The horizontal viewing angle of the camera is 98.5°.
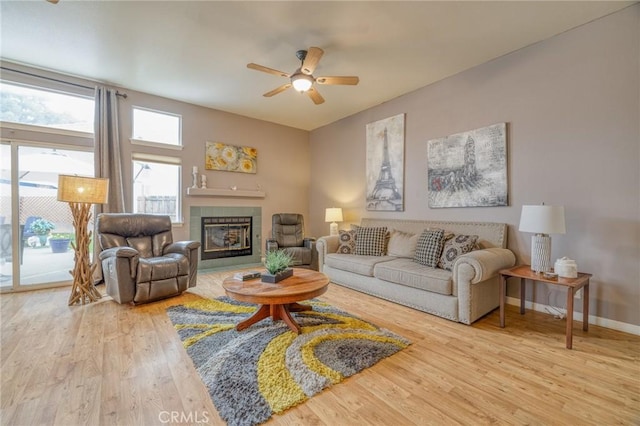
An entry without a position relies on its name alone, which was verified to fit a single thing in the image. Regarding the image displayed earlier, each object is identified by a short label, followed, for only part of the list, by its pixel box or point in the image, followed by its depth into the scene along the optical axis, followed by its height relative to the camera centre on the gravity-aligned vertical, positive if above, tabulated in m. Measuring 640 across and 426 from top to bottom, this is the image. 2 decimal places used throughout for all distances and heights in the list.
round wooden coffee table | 2.15 -0.66
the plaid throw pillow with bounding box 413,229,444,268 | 3.13 -0.43
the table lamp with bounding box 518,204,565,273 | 2.42 -0.14
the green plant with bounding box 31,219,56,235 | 3.60 -0.23
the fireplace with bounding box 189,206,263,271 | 4.78 -0.46
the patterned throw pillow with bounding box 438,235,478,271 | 2.96 -0.41
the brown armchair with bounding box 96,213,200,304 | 2.96 -0.58
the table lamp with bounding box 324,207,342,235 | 4.95 -0.10
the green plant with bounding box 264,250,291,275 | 2.53 -0.49
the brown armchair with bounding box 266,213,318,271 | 4.49 -0.55
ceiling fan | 2.63 +1.40
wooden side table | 2.17 -0.61
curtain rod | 3.38 +1.71
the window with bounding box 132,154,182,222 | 4.34 +0.40
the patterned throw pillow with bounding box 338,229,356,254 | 4.14 -0.48
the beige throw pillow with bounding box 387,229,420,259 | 3.67 -0.46
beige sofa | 2.60 -0.72
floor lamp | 3.05 -0.10
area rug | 1.57 -1.06
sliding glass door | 3.43 -0.09
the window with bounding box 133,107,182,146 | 4.33 +1.36
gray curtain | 3.86 +0.83
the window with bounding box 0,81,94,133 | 3.41 +1.35
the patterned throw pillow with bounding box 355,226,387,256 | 3.91 -0.45
